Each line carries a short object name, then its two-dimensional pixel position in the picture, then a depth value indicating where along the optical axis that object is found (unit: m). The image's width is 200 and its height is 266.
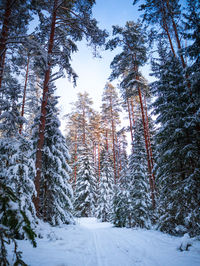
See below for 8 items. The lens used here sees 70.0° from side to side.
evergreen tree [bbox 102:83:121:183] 24.39
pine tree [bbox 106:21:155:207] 12.85
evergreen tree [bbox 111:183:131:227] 10.69
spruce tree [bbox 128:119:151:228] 10.09
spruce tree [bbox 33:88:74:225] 8.30
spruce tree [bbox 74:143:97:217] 19.97
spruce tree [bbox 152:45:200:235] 5.90
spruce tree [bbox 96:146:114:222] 17.08
